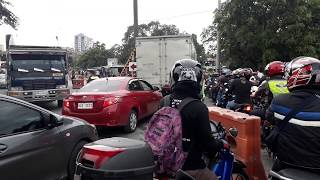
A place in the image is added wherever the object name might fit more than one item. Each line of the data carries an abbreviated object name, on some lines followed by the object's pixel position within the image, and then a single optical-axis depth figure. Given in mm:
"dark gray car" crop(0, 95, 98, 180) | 2927
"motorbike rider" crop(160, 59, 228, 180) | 1965
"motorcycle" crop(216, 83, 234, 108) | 6585
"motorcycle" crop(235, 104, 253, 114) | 5258
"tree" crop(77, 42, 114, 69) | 52785
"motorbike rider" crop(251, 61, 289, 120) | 4427
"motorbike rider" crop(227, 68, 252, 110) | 5912
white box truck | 10209
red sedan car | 6048
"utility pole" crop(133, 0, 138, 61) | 13404
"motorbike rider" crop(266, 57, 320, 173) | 1920
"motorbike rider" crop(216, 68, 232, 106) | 8427
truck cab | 9992
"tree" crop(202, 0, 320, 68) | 13250
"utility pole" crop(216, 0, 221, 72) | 15595
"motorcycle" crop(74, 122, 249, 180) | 1782
